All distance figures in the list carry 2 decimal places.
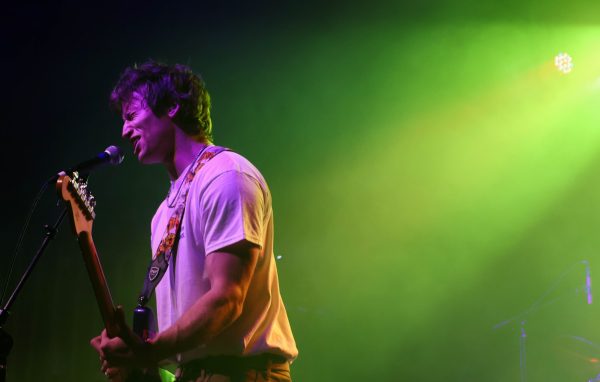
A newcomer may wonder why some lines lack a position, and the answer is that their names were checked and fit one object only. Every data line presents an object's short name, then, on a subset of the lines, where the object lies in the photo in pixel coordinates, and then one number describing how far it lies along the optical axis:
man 1.58
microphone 2.21
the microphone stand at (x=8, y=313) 2.35
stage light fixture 6.03
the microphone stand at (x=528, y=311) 5.47
